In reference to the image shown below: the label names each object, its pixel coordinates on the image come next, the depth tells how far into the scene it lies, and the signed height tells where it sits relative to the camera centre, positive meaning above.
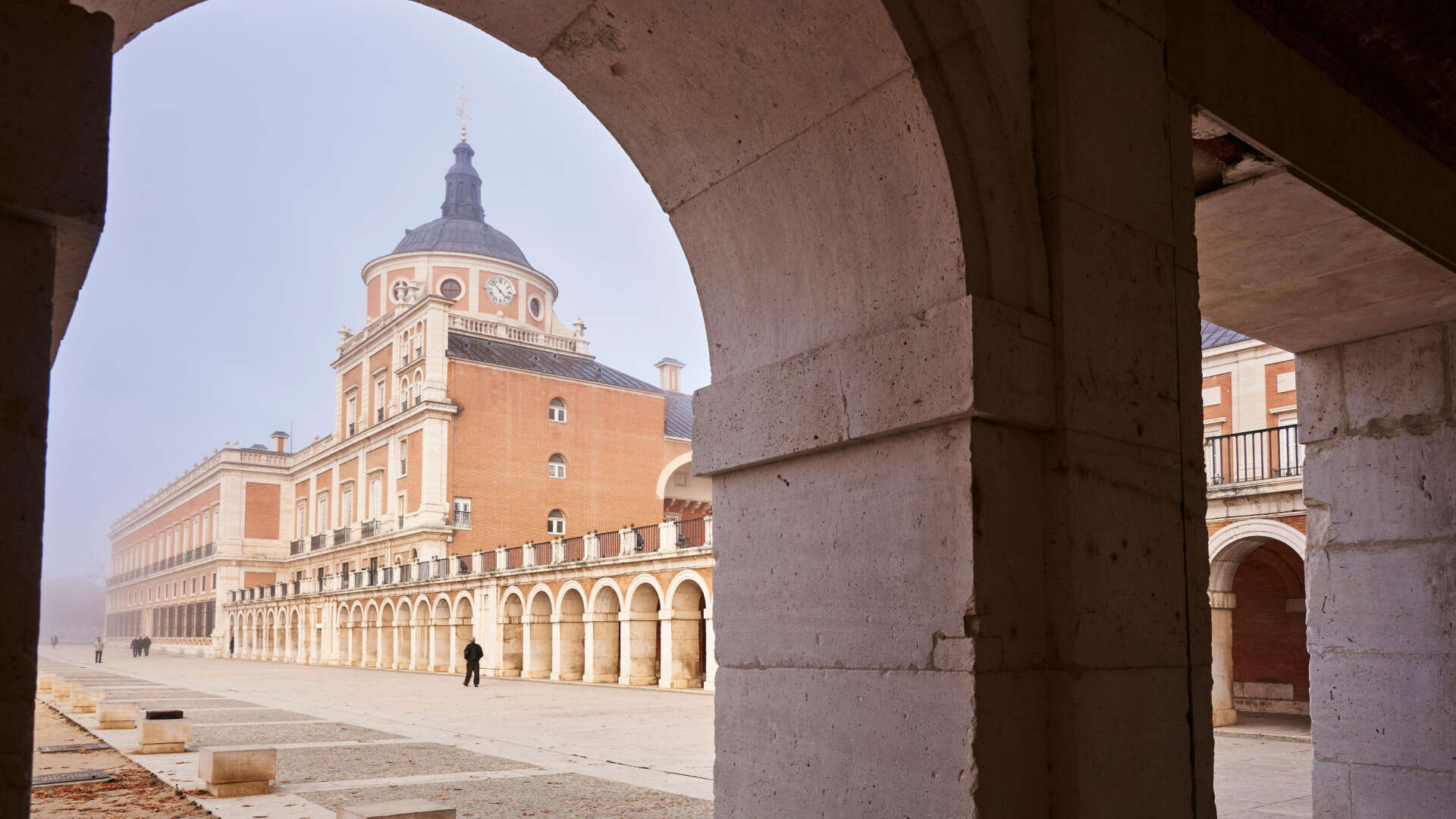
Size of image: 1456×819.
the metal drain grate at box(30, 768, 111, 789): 9.23 -2.11
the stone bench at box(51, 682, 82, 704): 18.91 -2.78
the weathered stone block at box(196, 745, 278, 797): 8.69 -1.89
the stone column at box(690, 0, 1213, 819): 2.56 +0.15
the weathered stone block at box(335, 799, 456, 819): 5.72 -1.46
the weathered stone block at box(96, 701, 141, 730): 14.20 -2.37
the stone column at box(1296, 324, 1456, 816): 4.77 -0.16
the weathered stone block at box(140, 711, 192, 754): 11.46 -2.13
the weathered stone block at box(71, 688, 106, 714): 16.83 -2.60
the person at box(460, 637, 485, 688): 25.86 -2.87
